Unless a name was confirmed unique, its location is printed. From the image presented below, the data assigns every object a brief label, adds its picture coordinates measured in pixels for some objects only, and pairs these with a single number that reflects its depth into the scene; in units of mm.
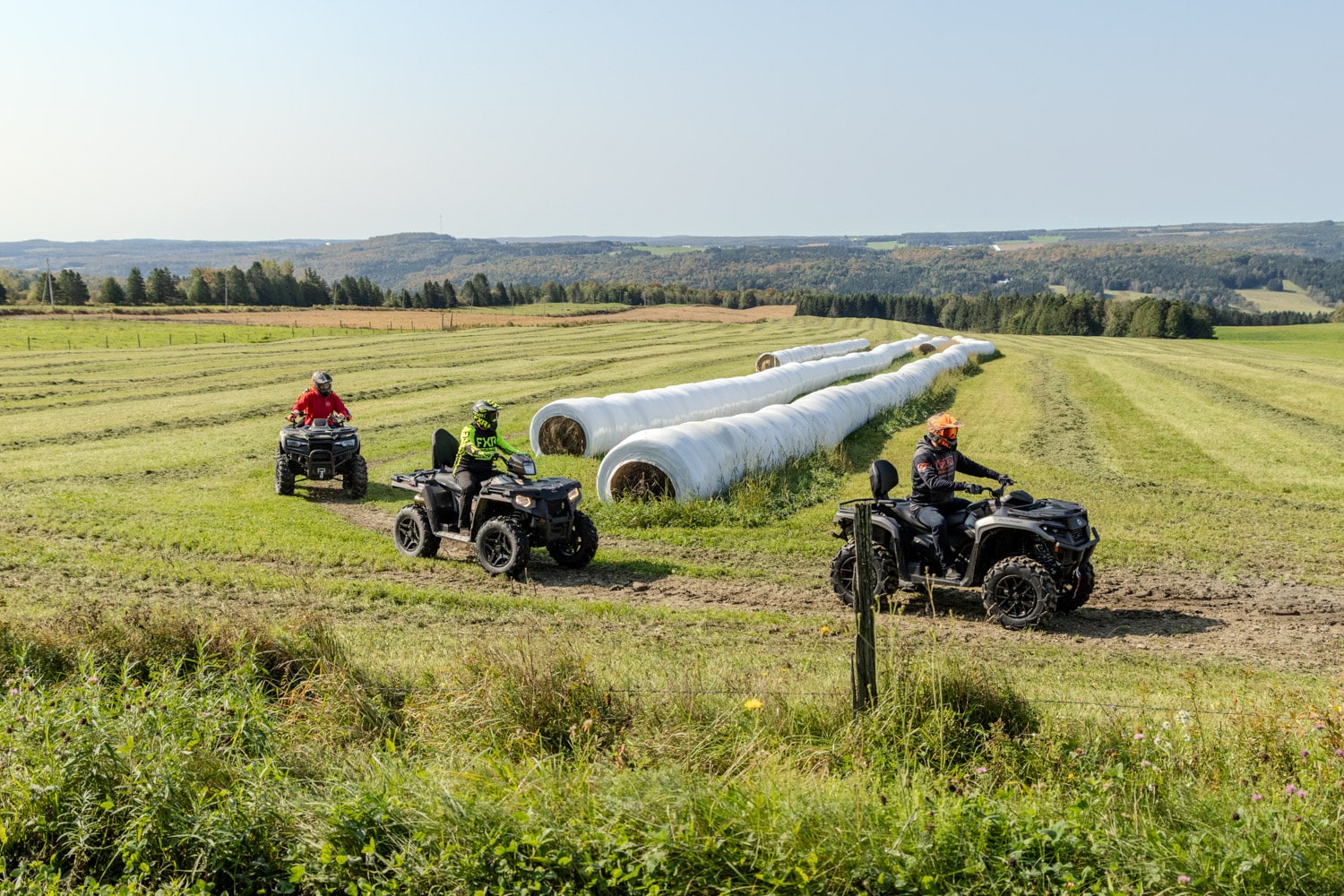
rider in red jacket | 18531
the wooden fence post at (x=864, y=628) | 6148
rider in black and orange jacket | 10836
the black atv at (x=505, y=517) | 12570
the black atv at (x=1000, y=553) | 10359
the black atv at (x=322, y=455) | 17922
